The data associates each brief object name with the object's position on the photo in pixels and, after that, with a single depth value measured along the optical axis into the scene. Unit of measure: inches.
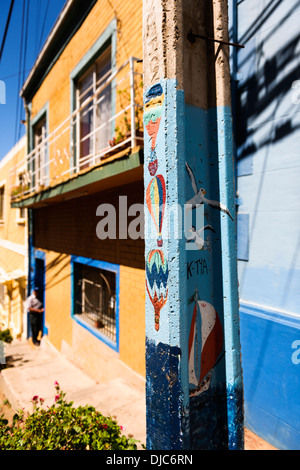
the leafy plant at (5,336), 347.9
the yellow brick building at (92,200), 179.2
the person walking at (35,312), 367.9
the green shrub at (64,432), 91.7
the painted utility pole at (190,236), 61.4
